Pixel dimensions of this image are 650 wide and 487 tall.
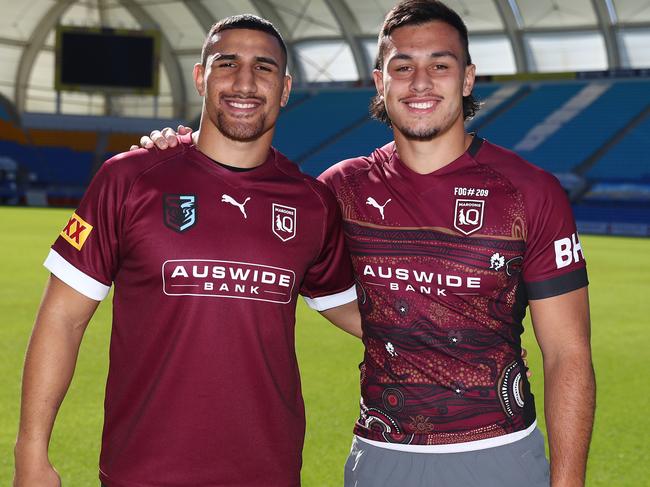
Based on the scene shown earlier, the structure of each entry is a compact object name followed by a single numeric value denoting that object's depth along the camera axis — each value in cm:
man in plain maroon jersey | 254
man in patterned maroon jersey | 262
